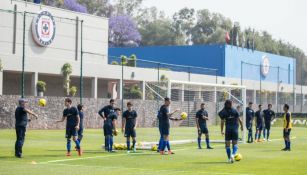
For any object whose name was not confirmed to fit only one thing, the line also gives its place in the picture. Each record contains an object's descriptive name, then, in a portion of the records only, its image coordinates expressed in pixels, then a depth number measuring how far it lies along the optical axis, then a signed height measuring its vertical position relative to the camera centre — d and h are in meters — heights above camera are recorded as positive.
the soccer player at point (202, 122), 29.58 -0.34
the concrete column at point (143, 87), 62.84 +2.61
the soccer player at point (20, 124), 22.92 -0.40
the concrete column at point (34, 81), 52.53 +2.56
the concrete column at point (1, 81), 49.28 +2.39
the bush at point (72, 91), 54.16 +1.85
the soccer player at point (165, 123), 25.62 -0.35
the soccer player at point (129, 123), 26.22 -0.37
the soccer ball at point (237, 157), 22.77 -1.46
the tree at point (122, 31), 117.06 +14.79
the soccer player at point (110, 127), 26.17 -0.54
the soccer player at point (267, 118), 37.59 -0.17
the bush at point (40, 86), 51.34 +2.12
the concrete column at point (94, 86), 58.94 +2.44
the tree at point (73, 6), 104.00 +17.12
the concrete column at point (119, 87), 60.24 +2.49
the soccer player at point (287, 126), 29.11 -0.50
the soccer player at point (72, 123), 24.14 -0.36
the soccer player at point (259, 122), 36.84 -0.39
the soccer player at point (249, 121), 35.53 -0.33
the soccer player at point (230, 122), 22.45 -0.25
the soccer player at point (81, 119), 26.52 -0.23
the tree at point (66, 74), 54.22 +3.23
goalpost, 53.30 +1.44
